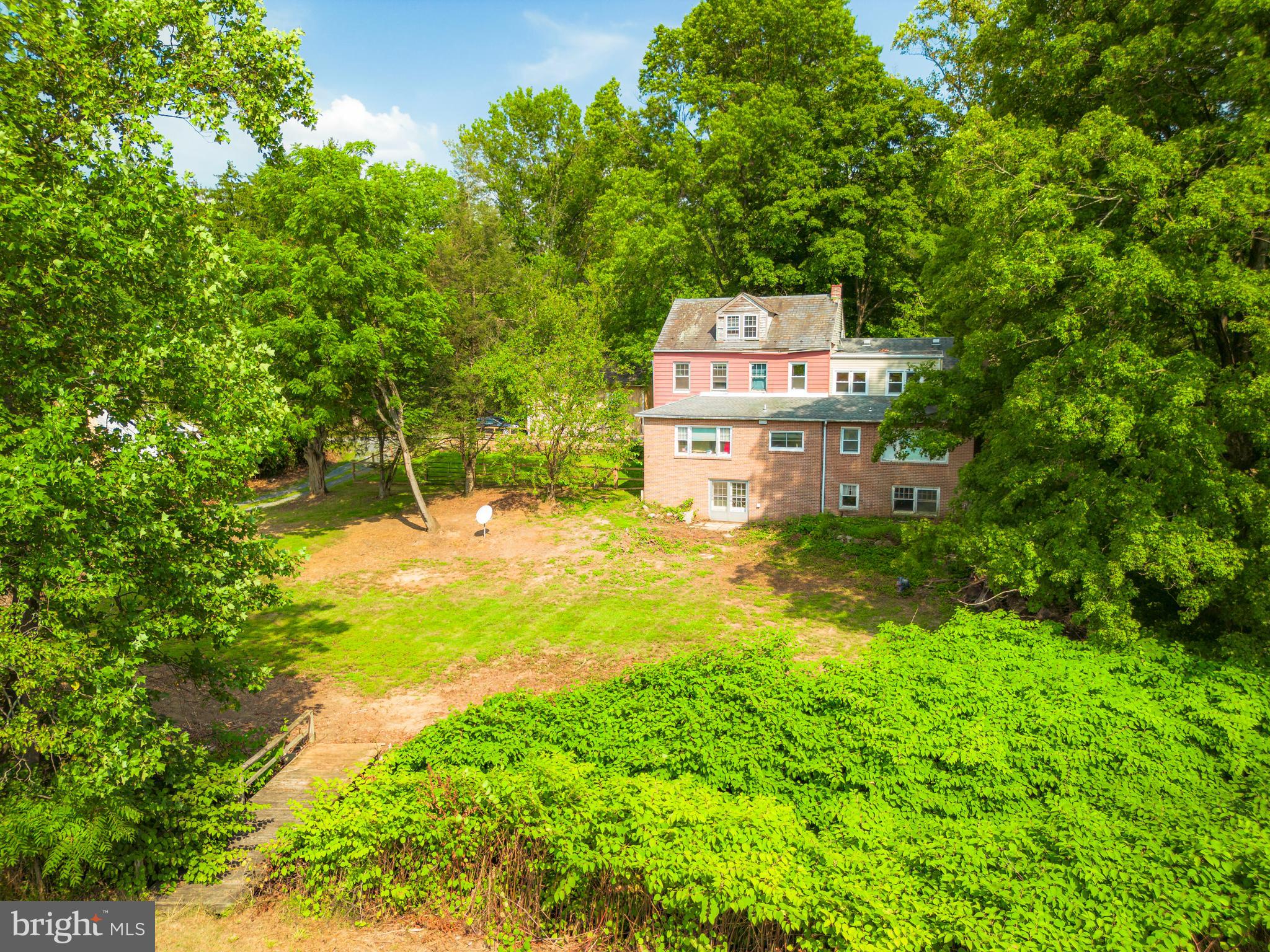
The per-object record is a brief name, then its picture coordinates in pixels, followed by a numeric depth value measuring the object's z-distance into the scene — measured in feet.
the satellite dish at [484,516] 96.43
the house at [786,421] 97.71
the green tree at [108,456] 28.58
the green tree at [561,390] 103.81
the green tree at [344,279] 86.33
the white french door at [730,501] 103.04
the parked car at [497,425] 108.37
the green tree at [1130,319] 44.11
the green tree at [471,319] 104.22
